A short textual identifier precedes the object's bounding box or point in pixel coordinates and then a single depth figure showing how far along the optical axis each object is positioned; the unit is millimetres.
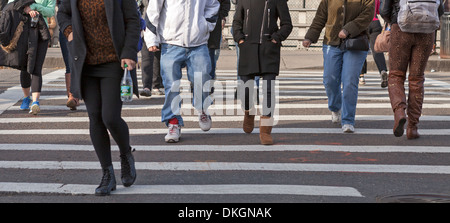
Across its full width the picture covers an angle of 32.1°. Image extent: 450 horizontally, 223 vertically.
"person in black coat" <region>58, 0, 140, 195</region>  5973
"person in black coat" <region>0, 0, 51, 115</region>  10328
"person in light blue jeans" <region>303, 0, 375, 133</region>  8953
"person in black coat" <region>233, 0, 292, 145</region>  8289
